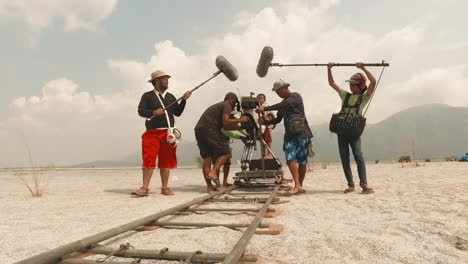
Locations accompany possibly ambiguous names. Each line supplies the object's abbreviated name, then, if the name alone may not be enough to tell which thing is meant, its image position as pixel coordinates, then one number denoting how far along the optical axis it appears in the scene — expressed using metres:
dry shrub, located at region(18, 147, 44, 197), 6.37
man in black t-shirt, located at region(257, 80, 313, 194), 5.94
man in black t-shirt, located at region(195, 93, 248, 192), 6.53
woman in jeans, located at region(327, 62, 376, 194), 5.70
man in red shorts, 5.84
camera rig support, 6.43
